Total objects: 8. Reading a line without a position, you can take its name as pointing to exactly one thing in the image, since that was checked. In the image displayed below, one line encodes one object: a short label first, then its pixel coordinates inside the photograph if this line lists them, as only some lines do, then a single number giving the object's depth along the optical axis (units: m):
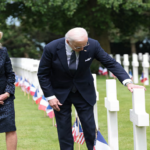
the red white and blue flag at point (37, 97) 17.78
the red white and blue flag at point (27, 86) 22.73
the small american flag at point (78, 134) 10.03
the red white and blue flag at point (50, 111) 14.50
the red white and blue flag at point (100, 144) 8.57
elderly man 8.03
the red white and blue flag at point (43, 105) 15.37
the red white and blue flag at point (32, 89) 19.95
